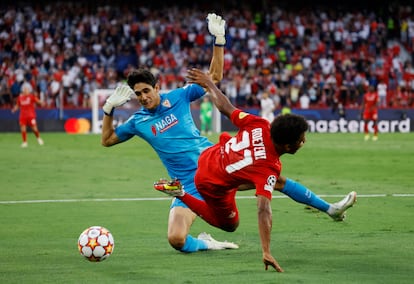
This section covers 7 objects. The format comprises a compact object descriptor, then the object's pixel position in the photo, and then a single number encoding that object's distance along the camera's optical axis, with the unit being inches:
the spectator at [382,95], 1659.7
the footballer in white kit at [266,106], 1473.9
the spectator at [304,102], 1651.1
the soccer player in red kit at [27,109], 1245.7
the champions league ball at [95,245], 342.3
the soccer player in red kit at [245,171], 314.8
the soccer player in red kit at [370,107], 1350.9
